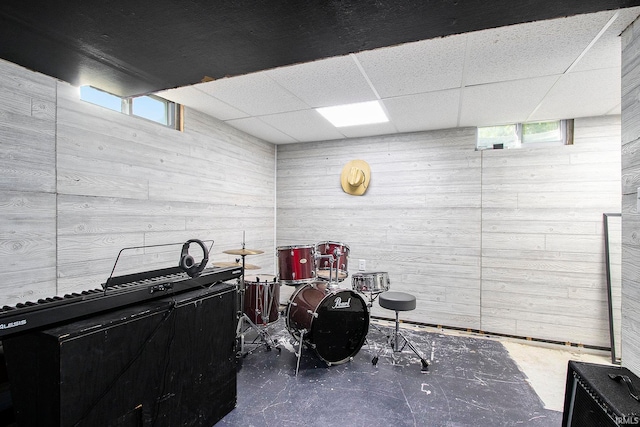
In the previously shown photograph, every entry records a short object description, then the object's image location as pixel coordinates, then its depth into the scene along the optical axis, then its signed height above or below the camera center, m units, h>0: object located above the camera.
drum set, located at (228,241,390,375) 2.66 -0.84
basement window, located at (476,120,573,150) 3.35 +0.92
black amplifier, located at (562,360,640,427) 1.15 -0.74
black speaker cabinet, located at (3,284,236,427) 1.26 -0.77
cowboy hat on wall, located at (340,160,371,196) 4.00 +0.48
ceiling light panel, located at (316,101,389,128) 2.99 +1.04
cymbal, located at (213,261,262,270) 2.91 -0.52
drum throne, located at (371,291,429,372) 2.77 -0.85
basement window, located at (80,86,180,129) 2.27 +0.87
